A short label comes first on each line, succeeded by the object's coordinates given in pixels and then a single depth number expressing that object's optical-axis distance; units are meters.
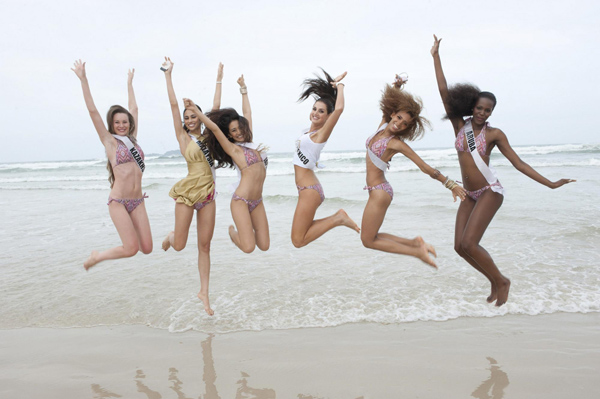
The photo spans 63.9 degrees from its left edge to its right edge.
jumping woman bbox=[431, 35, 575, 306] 6.10
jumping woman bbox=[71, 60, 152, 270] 6.60
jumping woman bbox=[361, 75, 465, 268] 6.06
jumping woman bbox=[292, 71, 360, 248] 6.54
